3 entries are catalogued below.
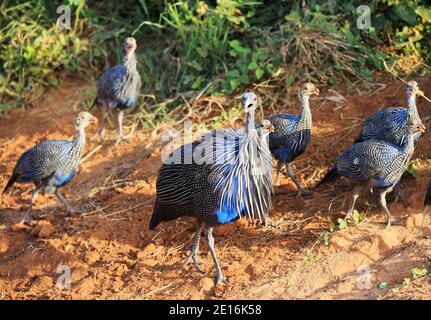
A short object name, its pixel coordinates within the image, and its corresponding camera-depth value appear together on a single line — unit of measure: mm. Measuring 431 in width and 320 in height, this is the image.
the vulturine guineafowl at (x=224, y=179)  10109
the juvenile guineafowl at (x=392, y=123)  11117
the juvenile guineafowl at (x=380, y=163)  10430
